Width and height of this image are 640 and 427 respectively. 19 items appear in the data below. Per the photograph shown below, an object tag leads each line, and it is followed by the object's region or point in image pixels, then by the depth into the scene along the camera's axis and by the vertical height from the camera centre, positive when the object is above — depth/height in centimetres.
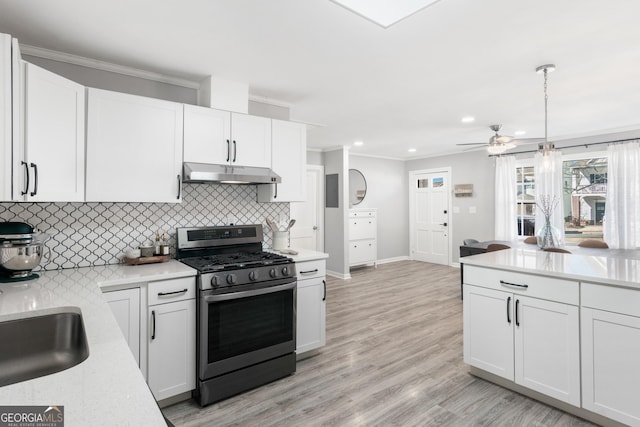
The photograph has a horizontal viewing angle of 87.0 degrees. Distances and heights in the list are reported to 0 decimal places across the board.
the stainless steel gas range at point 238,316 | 231 -73
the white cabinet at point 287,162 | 316 +53
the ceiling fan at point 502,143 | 425 +96
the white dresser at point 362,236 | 666 -39
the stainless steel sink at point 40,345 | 140 -57
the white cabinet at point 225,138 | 269 +67
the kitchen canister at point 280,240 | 330 -23
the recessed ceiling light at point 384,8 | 178 +113
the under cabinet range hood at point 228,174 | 257 +35
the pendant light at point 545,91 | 271 +121
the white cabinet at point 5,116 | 169 +51
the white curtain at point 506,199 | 614 +34
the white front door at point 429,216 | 738 +3
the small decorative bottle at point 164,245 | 267 -23
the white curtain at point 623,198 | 477 +30
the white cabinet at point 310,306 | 291 -78
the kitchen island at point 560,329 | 192 -72
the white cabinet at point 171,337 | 220 -81
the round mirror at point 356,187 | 710 +65
